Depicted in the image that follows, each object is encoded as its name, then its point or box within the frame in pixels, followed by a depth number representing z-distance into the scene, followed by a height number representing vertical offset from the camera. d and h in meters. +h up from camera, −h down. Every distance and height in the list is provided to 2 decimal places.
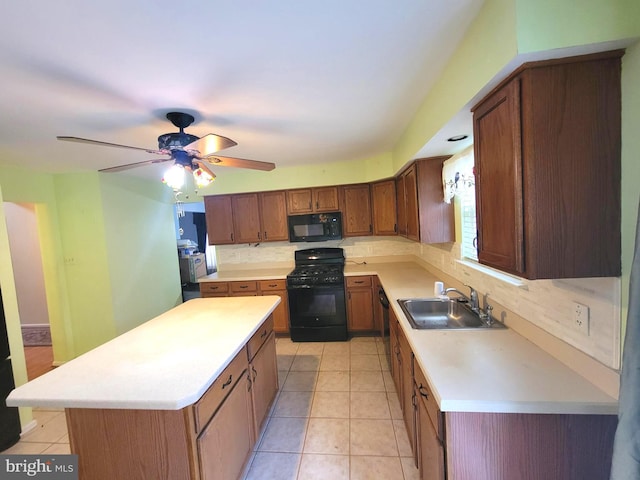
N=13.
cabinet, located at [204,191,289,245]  3.89 +0.16
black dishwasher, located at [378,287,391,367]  3.00 -1.40
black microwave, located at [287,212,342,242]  3.76 -0.04
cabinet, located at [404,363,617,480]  0.97 -0.87
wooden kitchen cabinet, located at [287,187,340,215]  3.79 +0.34
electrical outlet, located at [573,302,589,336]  1.06 -0.44
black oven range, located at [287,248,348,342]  3.45 -1.06
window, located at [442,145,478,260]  2.01 +0.20
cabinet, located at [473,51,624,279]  0.91 +0.15
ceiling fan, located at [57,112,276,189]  1.64 +0.52
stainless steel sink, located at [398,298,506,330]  1.84 -0.71
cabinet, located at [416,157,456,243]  2.42 +0.07
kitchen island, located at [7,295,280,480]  1.11 -0.77
